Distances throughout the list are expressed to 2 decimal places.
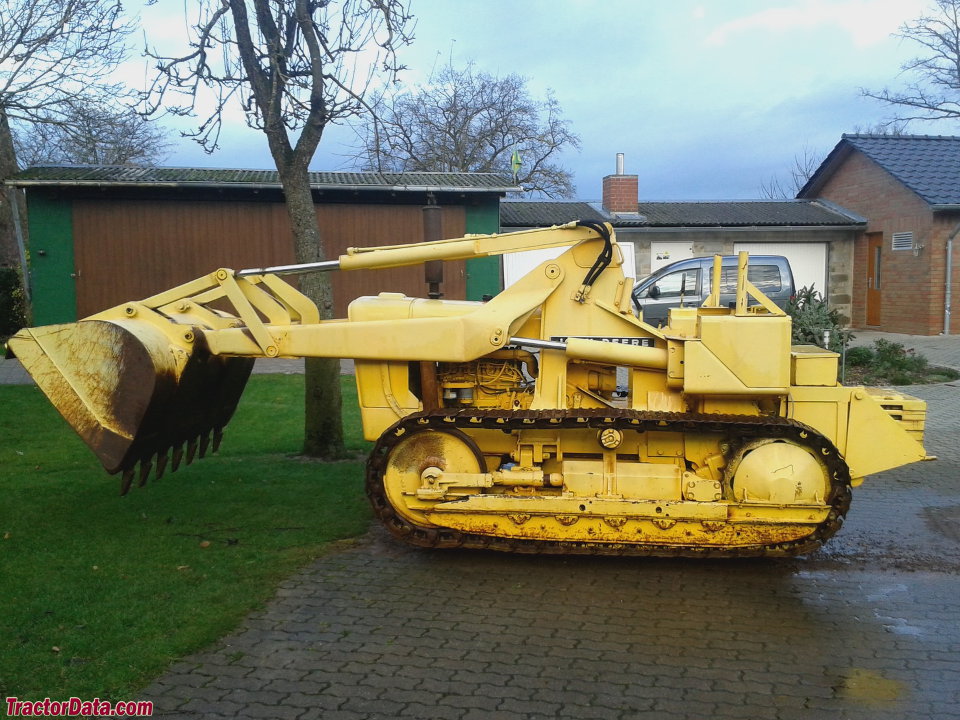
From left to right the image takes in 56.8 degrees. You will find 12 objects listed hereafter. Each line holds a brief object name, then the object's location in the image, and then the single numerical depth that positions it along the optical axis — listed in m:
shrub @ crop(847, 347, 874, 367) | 16.23
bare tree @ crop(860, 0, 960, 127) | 34.22
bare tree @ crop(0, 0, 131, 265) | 20.81
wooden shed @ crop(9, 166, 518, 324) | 17.83
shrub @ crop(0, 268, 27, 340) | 20.95
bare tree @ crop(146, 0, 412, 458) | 8.39
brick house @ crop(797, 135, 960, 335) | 20.66
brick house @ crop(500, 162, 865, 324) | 22.98
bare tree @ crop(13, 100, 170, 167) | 22.45
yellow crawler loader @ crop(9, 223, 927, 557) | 5.73
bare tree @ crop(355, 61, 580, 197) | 38.34
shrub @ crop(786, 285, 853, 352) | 15.30
